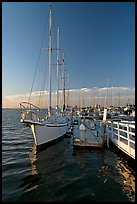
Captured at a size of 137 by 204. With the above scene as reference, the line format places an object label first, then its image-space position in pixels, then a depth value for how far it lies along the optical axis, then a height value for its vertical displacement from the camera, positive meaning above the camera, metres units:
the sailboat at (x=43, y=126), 12.69 -1.71
